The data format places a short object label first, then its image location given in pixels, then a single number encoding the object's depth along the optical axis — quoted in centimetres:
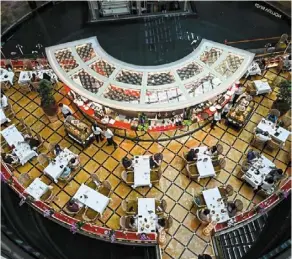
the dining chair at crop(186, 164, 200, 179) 1062
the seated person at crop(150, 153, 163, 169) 1066
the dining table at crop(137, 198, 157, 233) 956
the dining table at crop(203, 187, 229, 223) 973
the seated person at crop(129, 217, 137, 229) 963
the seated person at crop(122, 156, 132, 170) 1058
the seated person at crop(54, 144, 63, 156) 1093
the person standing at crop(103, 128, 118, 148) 1114
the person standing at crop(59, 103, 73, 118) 1174
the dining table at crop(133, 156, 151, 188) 1038
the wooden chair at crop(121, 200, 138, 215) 993
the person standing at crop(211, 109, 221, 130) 1162
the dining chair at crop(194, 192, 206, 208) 1002
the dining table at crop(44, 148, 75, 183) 1058
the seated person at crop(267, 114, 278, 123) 1158
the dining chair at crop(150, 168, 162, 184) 1062
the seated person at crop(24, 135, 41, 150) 1129
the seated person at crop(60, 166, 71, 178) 1071
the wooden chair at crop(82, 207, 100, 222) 1000
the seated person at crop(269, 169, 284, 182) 1030
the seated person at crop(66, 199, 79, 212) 996
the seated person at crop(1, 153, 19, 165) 1094
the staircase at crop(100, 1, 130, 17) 1404
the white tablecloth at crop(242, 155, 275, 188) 1036
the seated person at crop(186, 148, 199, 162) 1067
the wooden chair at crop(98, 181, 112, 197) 1028
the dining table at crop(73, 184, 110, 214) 999
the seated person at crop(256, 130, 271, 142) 1108
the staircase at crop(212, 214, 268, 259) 986
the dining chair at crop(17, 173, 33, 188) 1045
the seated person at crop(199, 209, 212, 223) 964
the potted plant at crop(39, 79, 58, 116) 1105
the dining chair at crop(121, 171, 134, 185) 1055
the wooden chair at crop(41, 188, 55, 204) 1034
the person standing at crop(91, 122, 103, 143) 1121
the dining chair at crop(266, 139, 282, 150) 1118
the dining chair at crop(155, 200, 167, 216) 994
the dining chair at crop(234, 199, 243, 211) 985
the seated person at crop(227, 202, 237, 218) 979
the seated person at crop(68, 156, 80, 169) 1079
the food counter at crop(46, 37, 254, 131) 1151
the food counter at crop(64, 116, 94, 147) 1131
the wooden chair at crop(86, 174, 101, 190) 1029
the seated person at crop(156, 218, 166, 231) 956
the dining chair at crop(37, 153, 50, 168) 1070
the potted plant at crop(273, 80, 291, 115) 1126
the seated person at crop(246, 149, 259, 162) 1066
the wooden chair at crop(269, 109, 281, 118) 1169
